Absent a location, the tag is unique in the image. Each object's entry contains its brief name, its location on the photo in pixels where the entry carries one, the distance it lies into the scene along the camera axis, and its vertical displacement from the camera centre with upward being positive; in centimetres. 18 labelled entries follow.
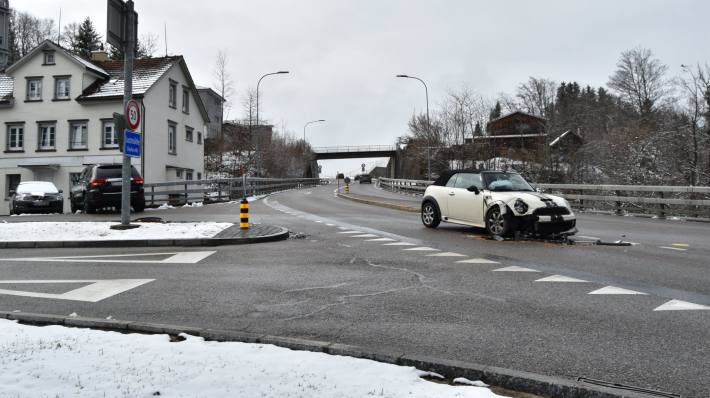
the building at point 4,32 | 5934 +1680
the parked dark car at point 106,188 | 2097 -15
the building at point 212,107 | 7795 +1173
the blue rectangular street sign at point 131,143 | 1235 +95
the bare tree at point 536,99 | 5885 +999
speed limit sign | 1223 +160
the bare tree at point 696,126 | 3178 +410
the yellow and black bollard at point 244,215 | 1327 -73
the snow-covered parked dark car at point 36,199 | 2402 -72
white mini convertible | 1095 -38
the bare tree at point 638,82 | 5984 +1221
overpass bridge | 10231 +627
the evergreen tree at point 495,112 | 4659 +675
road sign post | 1227 +327
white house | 3544 +445
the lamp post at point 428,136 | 4097 +423
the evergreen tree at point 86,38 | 6725 +1831
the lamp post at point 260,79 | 3787 +766
